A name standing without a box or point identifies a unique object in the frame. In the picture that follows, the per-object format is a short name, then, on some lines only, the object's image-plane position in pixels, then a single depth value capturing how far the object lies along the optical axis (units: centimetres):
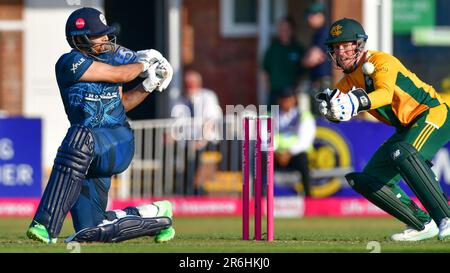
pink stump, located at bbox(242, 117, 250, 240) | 1044
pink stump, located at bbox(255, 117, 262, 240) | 1039
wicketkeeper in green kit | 1057
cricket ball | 1055
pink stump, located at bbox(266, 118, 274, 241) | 1024
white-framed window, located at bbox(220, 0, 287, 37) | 2009
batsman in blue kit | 1016
